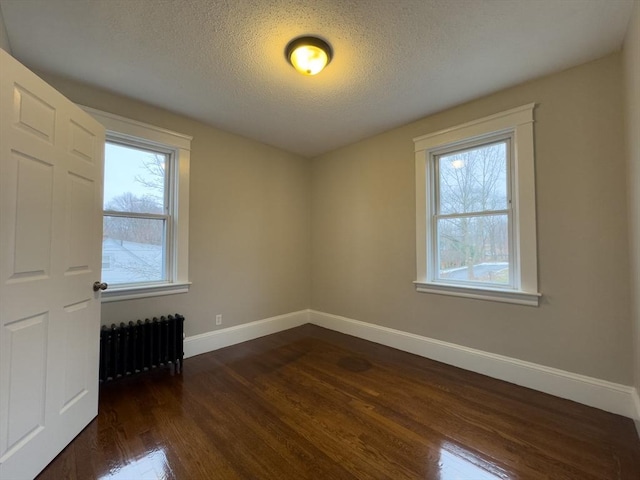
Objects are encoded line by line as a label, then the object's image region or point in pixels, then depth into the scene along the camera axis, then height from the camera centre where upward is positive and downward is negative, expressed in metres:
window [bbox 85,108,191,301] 2.61 +0.37
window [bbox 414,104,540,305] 2.40 +0.37
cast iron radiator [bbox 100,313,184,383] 2.33 -0.91
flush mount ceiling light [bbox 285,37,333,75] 1.90 +1.39
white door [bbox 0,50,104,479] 1.35 -0.14
